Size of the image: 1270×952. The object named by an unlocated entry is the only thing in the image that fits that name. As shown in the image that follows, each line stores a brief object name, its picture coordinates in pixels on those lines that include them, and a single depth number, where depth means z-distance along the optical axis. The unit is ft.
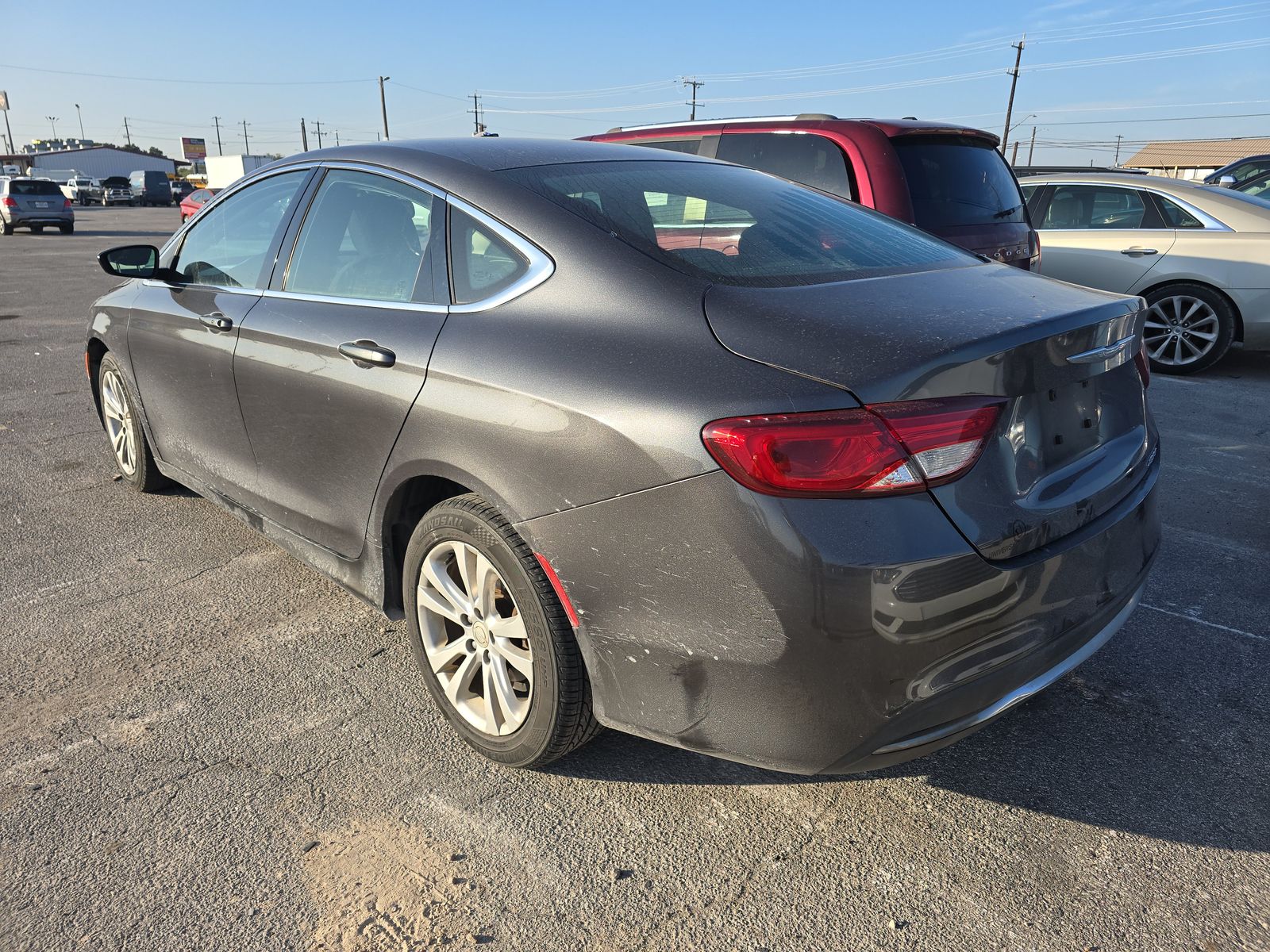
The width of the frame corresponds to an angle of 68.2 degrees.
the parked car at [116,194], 193.06
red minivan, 16.97
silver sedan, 24.04
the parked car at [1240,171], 39.68
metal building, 343.46
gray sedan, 6.13
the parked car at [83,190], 200.64
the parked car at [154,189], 187.52
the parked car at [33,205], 94.53
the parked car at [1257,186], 36.09
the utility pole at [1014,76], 182.50
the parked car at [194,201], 56.24
